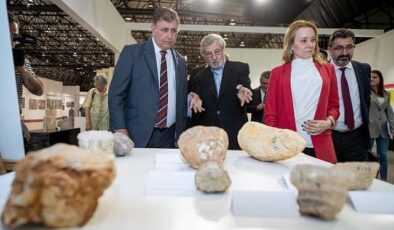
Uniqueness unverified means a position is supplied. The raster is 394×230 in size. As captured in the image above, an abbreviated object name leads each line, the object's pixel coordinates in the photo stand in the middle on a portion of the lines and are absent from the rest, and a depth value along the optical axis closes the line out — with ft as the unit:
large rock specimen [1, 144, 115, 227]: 1.42
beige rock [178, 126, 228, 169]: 2.70
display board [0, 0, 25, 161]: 2.76
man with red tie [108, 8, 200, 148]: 5.82
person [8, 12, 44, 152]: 4.75
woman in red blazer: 4.75
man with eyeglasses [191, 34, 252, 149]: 6.90
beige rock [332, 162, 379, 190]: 2.12
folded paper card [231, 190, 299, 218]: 1.75
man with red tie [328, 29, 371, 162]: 6.51
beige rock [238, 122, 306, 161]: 3.14
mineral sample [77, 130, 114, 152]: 2.80
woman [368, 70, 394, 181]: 12.85
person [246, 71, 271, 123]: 10.14
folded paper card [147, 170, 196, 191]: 2.22
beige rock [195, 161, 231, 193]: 2.12
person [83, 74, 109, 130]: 12.87
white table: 1.62
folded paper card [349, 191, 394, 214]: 1.86
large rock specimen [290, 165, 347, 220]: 1.68
